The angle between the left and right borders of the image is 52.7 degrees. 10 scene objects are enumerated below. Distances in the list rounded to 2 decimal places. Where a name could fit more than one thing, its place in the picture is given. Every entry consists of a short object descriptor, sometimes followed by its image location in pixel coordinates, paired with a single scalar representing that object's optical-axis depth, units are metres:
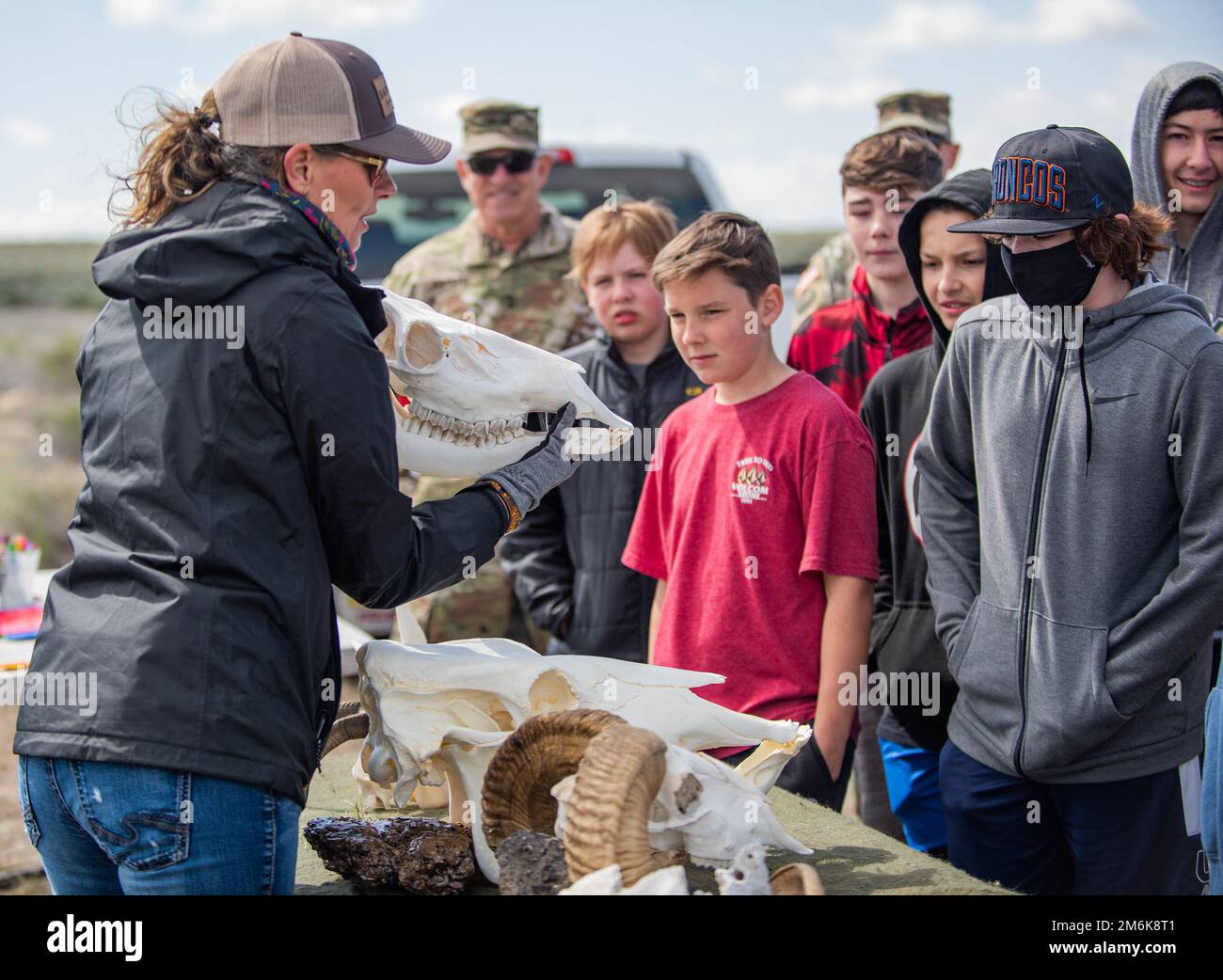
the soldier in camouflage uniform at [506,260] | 5.63
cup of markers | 5.05
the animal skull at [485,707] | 2.61
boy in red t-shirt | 3.24
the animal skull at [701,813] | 2.30
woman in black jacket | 2.00
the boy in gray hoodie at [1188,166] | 3.79
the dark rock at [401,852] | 2.46
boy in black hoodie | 3.45
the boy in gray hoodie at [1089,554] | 2.72
